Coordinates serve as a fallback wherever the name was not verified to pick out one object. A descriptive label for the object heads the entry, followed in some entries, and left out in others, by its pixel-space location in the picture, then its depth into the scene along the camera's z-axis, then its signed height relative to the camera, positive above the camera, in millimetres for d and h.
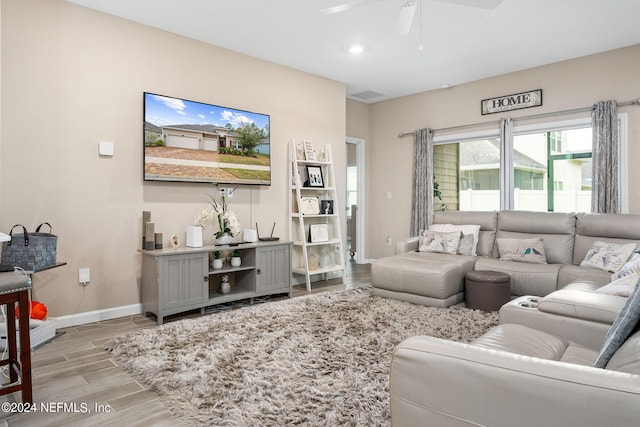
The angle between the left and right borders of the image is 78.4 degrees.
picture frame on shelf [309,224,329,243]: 5112 -304
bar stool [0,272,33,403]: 1885 -506
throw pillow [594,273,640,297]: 2133 -439
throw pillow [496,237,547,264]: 4020 -436
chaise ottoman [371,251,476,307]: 3682 -669
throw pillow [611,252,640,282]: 2327 -365
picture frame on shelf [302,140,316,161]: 5138 +776
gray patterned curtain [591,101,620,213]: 4391 +562
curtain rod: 4355 +1191
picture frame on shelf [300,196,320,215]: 5012 +52
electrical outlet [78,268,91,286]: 3430 -568
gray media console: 3465 -654
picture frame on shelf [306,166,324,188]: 5160 +441
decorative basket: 2795 -288
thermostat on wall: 3521 +568
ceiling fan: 2477 +1320
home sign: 5035 +1429
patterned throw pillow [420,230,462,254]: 4516 -384
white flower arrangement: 3920 -88
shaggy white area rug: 1905 -950
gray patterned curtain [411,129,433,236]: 5996 +411
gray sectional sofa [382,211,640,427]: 870 -471
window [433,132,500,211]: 5660 +547
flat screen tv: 3793 +716
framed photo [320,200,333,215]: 5277 +39
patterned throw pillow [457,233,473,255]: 4488 -413
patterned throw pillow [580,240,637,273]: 3451 -428
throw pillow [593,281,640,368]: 1101 -344
